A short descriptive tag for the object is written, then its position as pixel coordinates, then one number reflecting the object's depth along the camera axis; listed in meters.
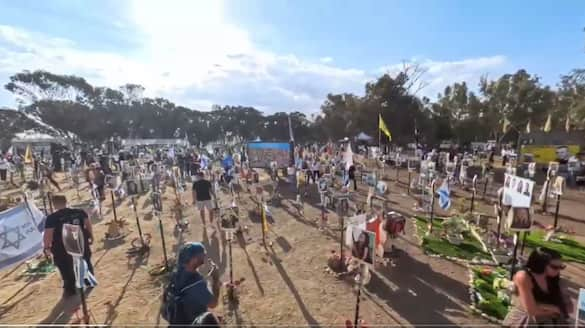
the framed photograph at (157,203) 7.09
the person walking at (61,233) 5.20
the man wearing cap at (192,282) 2.87
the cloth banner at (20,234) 5.97
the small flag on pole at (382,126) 13.92
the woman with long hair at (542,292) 3.25
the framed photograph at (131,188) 8.16
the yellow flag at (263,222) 8.00
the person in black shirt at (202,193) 9.55
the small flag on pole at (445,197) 8.22
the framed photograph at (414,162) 23.45
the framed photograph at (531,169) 13.99
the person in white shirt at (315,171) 16.83
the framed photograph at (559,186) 9.10
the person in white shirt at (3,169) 19.92
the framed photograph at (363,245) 4.24
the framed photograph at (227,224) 5.72
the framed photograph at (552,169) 11.23
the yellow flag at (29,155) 18.09
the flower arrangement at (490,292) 4.96
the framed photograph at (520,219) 4.89
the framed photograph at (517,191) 5.34
